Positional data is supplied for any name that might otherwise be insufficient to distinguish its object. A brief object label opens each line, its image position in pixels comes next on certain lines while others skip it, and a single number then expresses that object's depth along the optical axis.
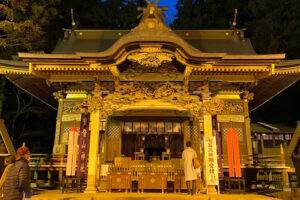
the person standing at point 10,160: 5.31
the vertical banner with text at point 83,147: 9.88
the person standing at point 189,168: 8.09
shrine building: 9.29
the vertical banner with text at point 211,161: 8.83
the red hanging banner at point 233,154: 9.65
